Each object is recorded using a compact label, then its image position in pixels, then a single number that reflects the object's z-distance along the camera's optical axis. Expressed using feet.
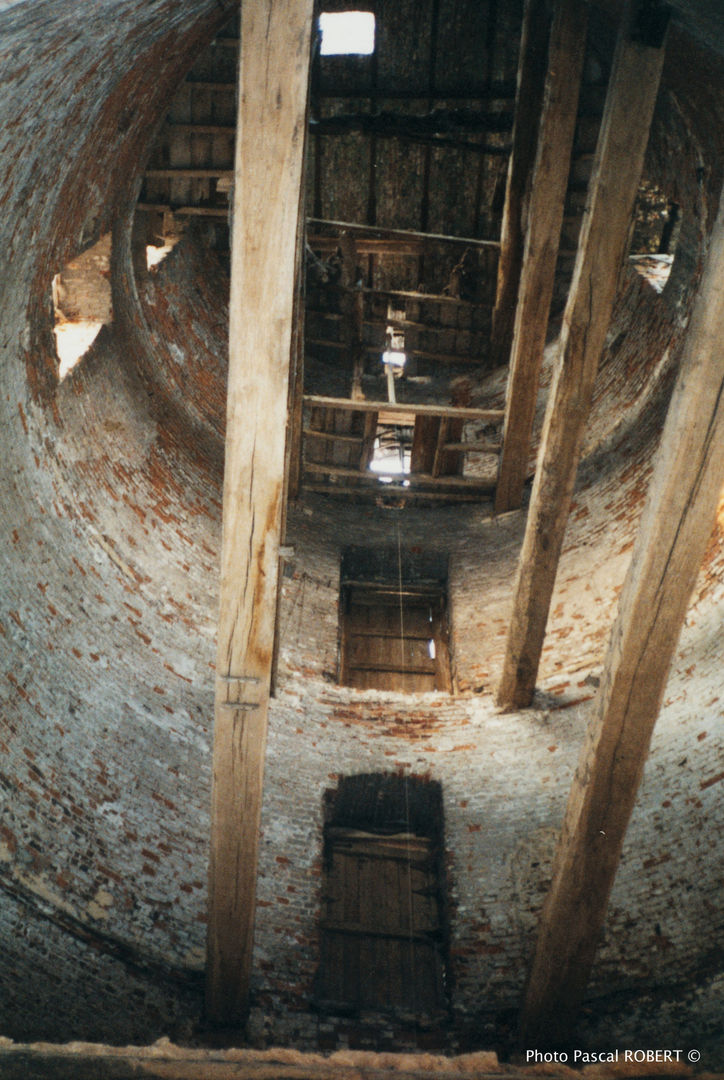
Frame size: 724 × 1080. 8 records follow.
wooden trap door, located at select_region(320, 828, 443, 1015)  18.21
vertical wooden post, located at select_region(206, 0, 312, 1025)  10.44
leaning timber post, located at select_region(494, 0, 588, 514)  20.48
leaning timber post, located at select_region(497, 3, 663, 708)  14.94
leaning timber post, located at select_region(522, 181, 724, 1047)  11.15
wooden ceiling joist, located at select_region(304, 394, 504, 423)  26.94
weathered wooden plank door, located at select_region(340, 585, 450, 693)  26.22
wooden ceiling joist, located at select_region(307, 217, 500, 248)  28.80
